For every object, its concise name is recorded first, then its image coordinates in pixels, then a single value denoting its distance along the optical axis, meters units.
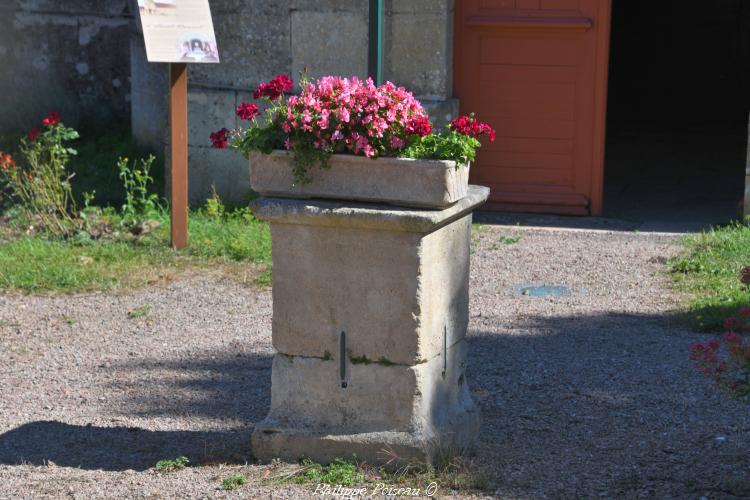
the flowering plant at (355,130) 8.03
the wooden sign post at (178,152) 14.91
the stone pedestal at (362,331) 8.11
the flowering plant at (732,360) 7.71
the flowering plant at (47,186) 15.61
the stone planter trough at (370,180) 7.89
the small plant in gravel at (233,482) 8.11
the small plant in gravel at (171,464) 8.51
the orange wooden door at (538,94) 17.14
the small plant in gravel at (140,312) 12.83
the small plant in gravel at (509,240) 15.98
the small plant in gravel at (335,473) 8.13
